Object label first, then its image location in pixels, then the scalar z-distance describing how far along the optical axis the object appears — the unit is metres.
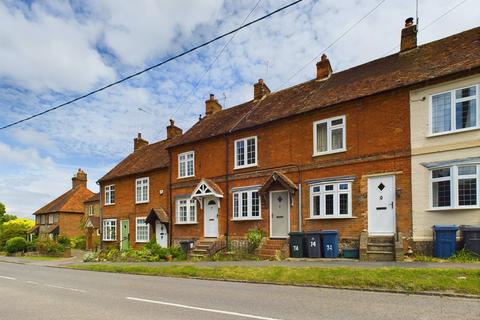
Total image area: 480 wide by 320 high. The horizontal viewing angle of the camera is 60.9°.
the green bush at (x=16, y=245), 36.78
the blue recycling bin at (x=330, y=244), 17.14
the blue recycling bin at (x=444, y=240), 14.47
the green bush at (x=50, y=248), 32.53
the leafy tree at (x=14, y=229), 45.41
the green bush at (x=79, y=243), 43.41
